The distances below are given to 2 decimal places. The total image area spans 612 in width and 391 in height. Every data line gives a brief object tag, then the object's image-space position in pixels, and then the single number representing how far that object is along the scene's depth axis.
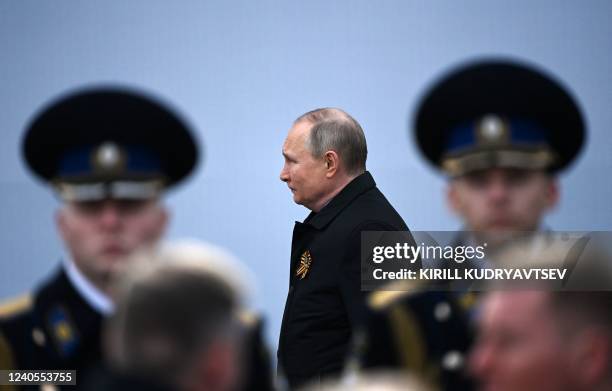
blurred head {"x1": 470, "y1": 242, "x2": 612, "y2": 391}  6.87
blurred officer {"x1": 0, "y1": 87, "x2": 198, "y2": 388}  7.22
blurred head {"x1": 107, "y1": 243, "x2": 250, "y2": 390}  6.71
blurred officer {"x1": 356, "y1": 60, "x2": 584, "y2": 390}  7.15
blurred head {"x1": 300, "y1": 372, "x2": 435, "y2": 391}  6.68
